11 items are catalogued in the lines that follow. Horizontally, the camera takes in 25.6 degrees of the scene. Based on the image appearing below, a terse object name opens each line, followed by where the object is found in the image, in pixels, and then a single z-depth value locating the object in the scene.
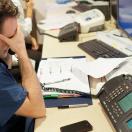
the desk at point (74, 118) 1.05
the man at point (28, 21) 2.29
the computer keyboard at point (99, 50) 1.56
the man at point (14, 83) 1.04
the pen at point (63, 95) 1.22
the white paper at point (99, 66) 1.30
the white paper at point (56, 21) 2.17
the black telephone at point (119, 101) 0.97
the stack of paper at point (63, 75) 1.27
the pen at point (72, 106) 1.17
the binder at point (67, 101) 1.19
